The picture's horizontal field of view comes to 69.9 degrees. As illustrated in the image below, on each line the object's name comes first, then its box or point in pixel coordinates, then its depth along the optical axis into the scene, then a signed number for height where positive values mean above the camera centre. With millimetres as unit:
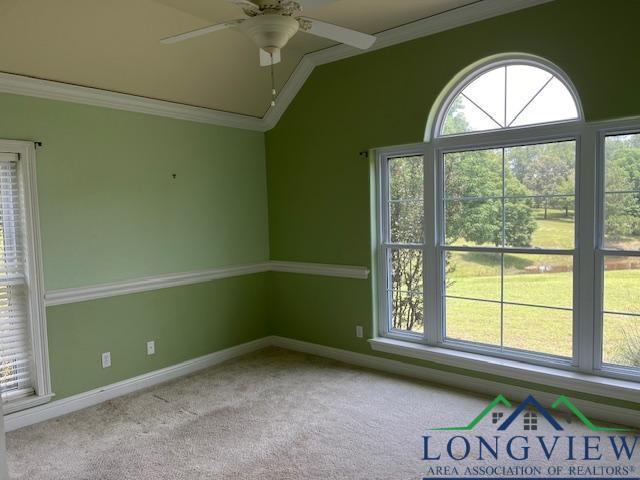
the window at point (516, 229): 2953 -146
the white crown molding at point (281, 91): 3088 +960
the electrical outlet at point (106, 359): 3543 -1089
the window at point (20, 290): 3102 -477
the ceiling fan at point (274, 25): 1841 +818
